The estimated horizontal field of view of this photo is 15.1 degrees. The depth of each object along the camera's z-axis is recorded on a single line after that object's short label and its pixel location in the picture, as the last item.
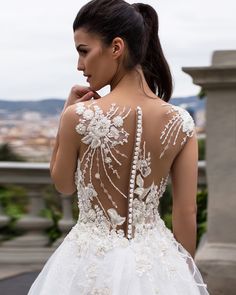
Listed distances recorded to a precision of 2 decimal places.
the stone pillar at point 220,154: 5.62
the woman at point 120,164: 2.60
